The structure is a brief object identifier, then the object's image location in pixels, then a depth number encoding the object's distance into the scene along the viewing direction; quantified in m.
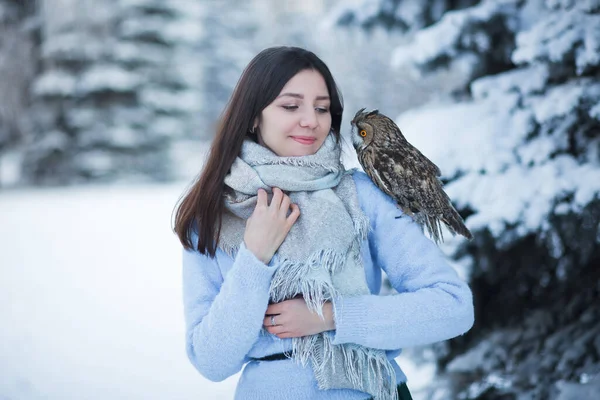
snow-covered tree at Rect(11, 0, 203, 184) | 14.90
